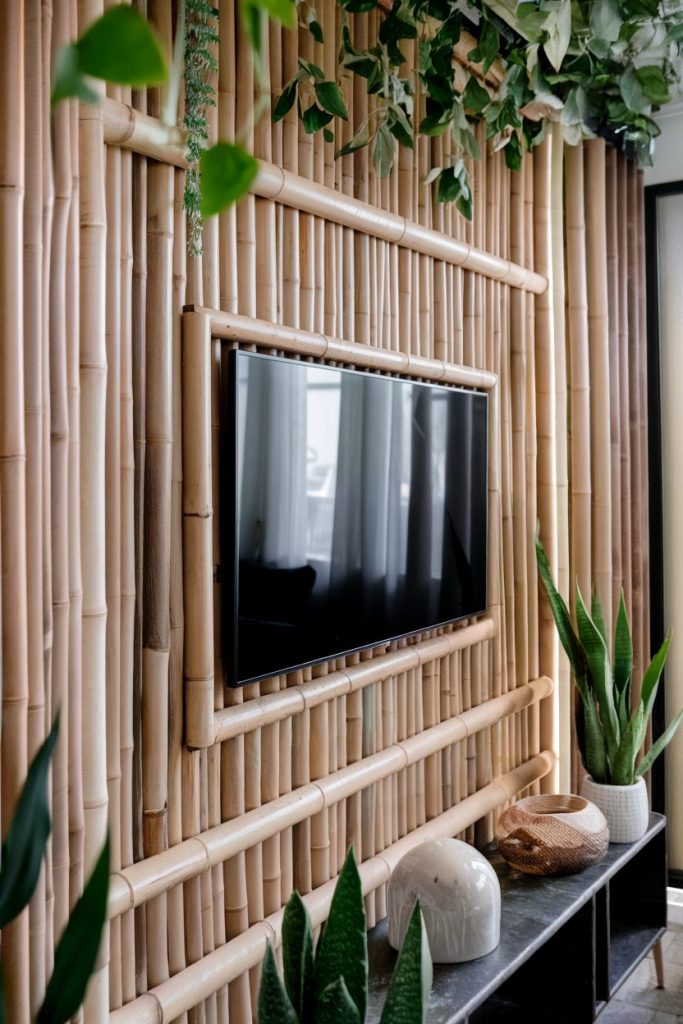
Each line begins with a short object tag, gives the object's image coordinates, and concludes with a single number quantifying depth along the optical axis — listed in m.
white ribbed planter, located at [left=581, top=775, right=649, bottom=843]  2.67
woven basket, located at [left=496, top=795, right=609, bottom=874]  2.35
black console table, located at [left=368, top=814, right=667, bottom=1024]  1.92
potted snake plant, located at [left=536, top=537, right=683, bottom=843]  2.69
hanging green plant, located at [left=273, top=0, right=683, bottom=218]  2.08
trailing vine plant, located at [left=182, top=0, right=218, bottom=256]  1.65
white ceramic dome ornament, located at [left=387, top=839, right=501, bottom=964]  1.95
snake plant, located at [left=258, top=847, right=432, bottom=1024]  1.27
